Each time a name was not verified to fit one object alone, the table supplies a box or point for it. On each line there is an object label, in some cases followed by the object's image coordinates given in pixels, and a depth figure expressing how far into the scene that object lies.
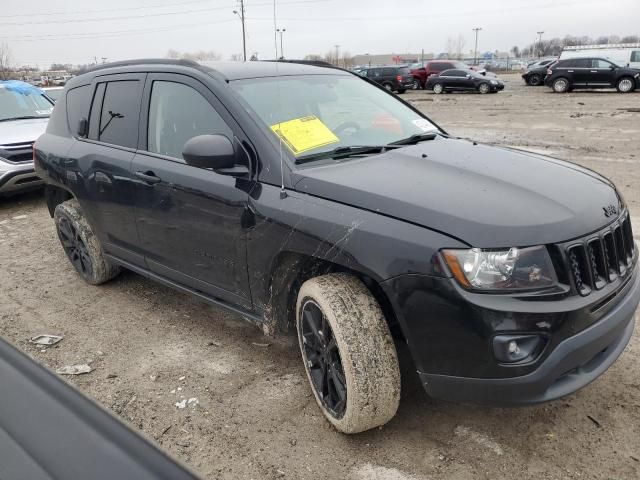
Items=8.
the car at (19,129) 7.24
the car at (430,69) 28.20
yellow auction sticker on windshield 2.96
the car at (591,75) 22.62
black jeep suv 2.17
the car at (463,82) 26.11
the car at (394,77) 28.69
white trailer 23.20
